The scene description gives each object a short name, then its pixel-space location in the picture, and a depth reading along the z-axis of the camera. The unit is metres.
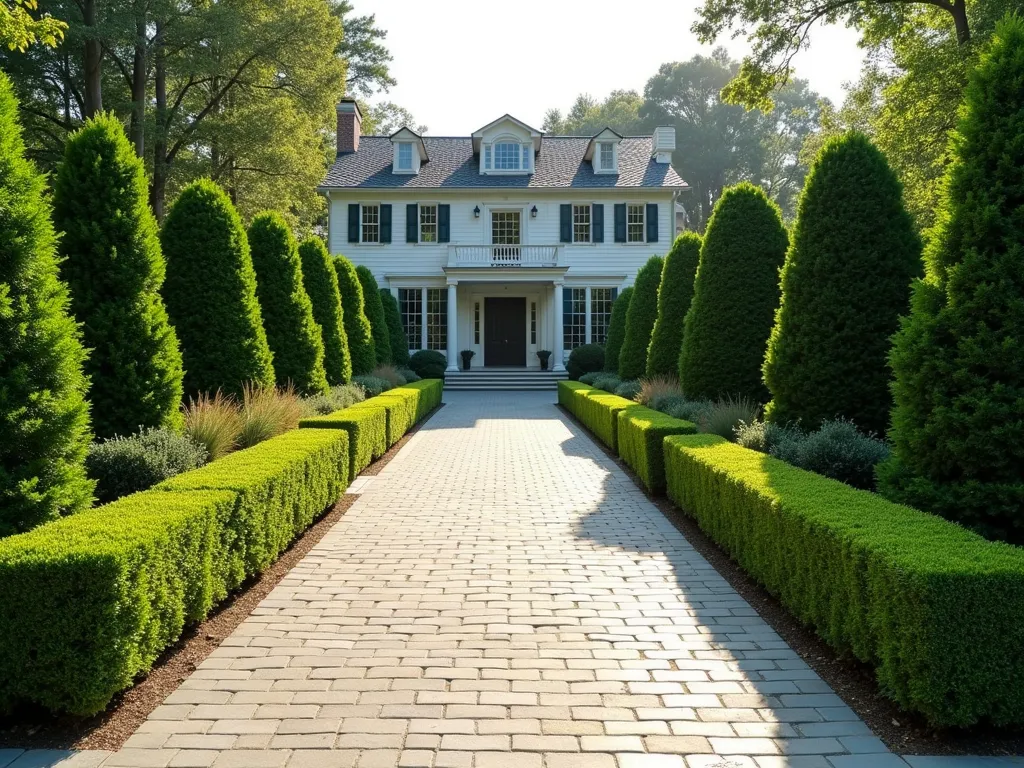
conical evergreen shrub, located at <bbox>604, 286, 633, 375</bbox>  22.44
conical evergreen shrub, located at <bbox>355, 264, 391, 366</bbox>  22.58
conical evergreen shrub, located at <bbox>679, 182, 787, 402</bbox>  10.80
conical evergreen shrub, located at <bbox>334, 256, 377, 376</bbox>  18.61
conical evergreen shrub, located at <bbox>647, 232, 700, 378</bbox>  14.34
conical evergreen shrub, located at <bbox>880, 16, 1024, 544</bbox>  4.62
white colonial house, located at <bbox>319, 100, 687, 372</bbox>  28.33
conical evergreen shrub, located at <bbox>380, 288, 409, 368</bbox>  25.91
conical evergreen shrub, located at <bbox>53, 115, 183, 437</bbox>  7.04
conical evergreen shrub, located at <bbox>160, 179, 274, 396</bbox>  9.55
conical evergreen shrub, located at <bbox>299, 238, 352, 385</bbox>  15.09
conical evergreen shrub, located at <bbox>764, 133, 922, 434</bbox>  7.70
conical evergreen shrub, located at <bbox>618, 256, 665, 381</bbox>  18.23
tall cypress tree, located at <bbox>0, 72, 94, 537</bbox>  4.67
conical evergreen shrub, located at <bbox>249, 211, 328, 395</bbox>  12.34
